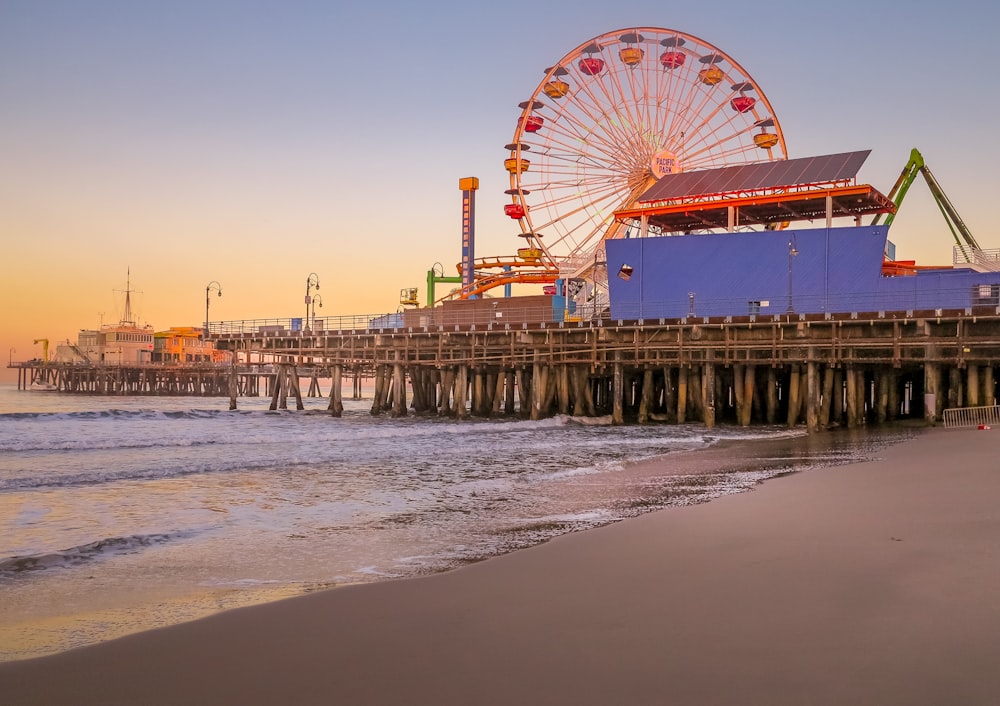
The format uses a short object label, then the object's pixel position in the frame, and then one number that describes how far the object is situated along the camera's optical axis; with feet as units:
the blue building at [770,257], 107.04
